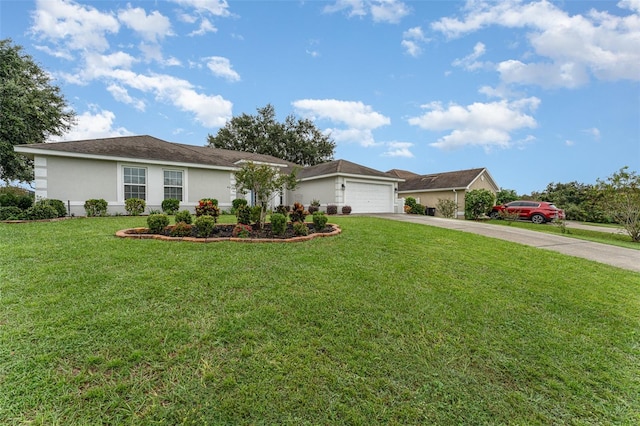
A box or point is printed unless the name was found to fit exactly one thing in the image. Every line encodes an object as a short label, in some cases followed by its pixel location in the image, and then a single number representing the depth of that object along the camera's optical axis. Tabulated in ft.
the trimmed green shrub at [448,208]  63.36
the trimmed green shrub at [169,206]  41.16
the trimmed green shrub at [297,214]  25.62
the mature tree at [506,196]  79.41
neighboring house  72.38
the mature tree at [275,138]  106.42
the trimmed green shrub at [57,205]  31.56
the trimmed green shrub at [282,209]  27.45
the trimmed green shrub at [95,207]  35.63
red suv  57.77
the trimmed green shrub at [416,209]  71.51
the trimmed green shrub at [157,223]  20.54
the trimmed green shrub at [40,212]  28.37
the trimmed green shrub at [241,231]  20.56
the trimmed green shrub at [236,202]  45.88
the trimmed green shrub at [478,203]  63.52
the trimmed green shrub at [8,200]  31.08
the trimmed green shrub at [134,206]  38.55
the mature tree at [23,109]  49.06
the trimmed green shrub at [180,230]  20.24
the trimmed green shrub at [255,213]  23.68
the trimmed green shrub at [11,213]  27.99
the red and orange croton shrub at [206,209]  25.55
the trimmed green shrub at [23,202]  32.11
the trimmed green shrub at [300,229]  21.68
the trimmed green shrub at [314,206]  57.06
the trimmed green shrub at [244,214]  24.10
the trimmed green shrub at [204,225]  19.77
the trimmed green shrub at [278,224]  21.16
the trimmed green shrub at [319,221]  24.38
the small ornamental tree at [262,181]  23.41
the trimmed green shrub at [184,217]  21.82
